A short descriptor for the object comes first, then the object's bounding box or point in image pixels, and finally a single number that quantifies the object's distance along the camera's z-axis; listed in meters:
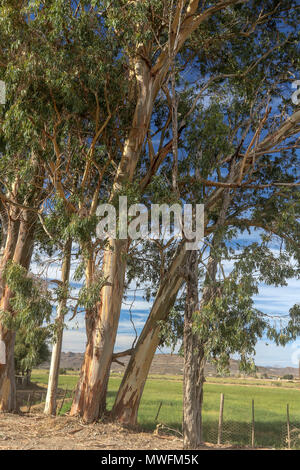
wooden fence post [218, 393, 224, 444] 11.03
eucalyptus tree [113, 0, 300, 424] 9.75
